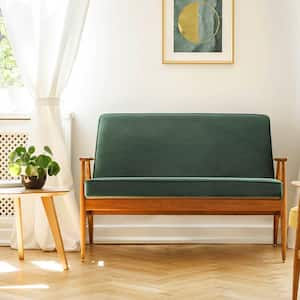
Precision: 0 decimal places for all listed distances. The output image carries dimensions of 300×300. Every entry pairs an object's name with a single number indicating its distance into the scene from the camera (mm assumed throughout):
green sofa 4195
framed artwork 4465
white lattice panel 4457
